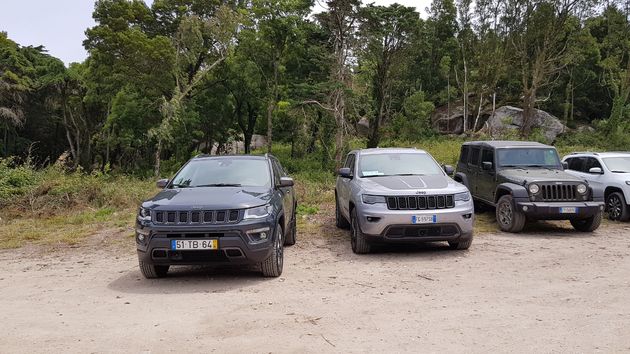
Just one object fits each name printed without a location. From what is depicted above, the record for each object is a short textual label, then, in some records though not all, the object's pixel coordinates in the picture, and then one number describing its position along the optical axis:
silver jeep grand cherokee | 7.73
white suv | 11.15
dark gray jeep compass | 6.19
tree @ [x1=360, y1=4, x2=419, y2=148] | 31.20
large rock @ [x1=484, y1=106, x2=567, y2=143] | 40.62
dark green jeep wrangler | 9.62
